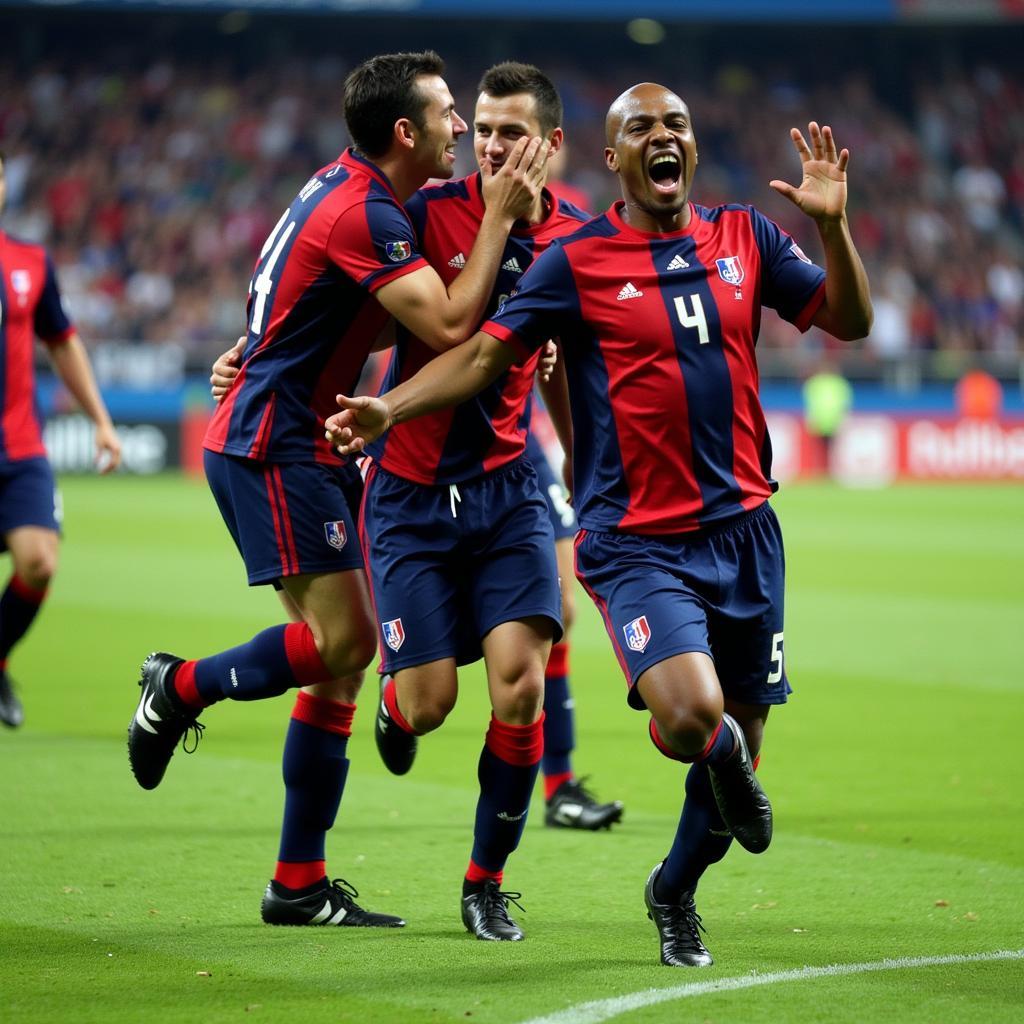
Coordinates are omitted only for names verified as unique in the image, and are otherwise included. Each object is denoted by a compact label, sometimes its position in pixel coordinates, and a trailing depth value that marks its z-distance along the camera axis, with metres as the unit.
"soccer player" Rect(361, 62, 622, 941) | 9.13
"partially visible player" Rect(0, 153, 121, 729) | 15.26
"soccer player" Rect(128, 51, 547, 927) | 9.33
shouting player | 8.41
